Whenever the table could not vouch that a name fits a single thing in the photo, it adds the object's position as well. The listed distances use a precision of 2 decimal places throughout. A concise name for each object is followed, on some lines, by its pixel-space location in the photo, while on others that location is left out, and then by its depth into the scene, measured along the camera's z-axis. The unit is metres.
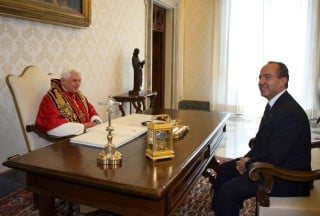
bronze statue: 4.95
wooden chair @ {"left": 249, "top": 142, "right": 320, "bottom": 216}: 1.72
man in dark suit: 1.87
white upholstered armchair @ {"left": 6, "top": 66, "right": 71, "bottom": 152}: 2.62
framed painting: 2.87
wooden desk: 1.34
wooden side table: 4.72
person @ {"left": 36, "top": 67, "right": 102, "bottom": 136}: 2.60
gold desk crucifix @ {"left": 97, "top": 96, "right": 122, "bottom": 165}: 1.54
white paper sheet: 1.85
